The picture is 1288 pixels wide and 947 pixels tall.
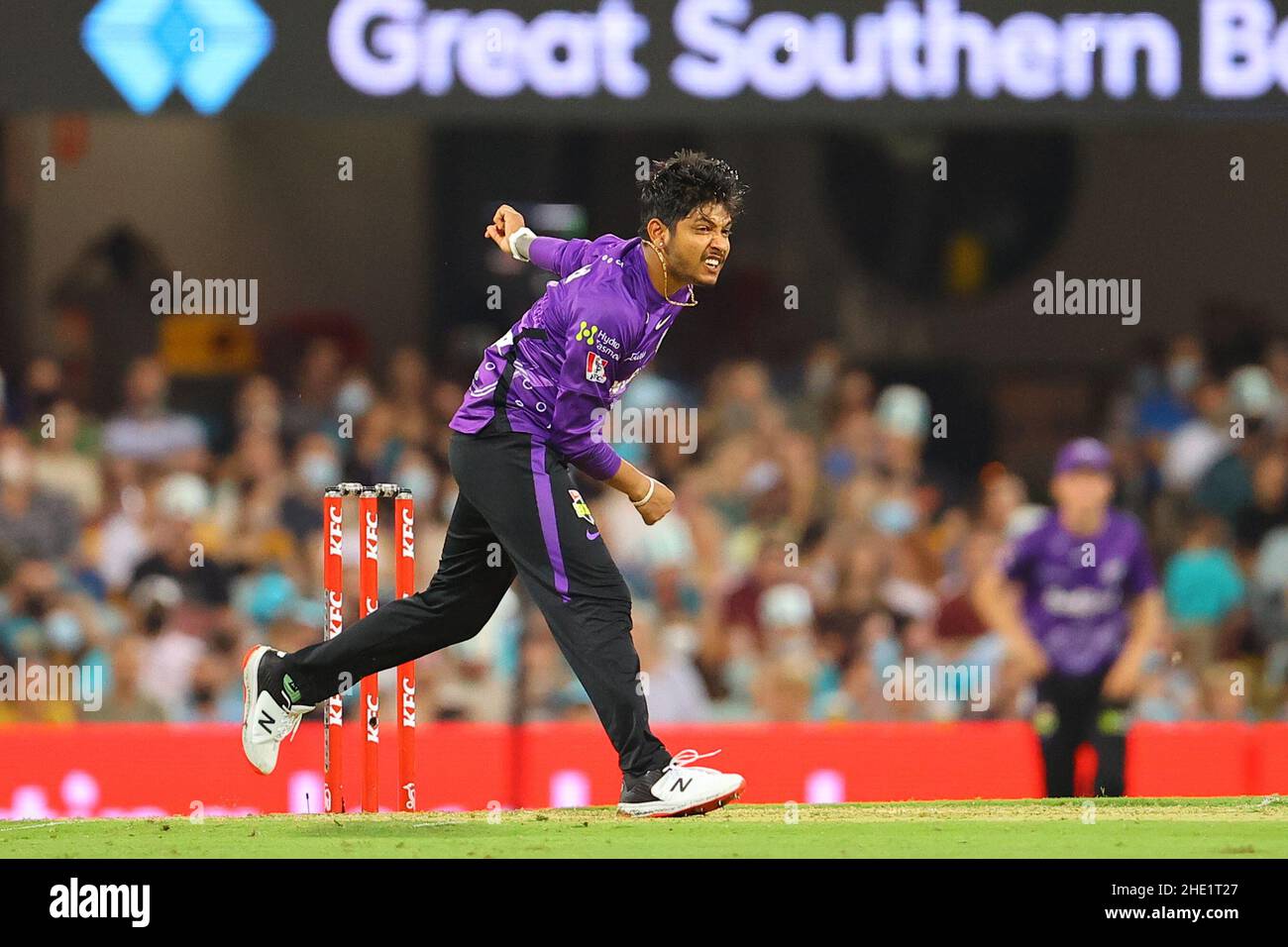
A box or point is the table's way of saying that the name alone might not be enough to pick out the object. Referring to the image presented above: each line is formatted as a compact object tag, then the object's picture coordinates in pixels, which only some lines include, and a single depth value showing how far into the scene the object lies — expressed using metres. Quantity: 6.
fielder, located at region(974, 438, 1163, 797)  9.23
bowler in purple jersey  6.36
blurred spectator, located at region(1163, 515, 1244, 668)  11.73
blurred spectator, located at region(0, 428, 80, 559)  12.02
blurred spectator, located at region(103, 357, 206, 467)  12.52
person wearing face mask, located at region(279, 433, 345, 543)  11.95
